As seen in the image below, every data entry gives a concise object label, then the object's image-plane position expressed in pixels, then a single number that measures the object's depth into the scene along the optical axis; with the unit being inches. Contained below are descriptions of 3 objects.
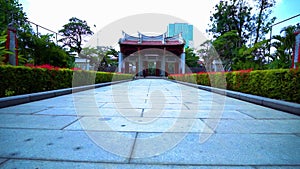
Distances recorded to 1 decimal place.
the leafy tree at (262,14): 624.4
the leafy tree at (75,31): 1192.8
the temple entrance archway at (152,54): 833.5
